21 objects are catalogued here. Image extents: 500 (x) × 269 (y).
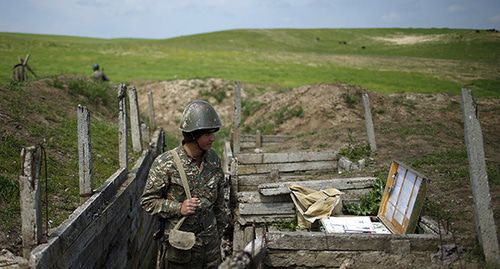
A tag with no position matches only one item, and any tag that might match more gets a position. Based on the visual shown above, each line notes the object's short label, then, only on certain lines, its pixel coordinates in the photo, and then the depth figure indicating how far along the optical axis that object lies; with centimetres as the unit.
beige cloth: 712
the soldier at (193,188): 457
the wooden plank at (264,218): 757
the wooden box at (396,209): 607
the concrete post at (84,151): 649
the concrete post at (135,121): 1160
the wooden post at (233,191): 858
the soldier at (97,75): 2452
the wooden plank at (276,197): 759
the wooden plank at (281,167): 1033
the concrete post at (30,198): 434
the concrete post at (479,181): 533
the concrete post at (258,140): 1483
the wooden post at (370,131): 1116
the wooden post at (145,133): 1460
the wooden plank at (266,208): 755
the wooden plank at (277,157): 1044
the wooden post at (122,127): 855
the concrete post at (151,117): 1905
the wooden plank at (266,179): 885
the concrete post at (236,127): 1255
